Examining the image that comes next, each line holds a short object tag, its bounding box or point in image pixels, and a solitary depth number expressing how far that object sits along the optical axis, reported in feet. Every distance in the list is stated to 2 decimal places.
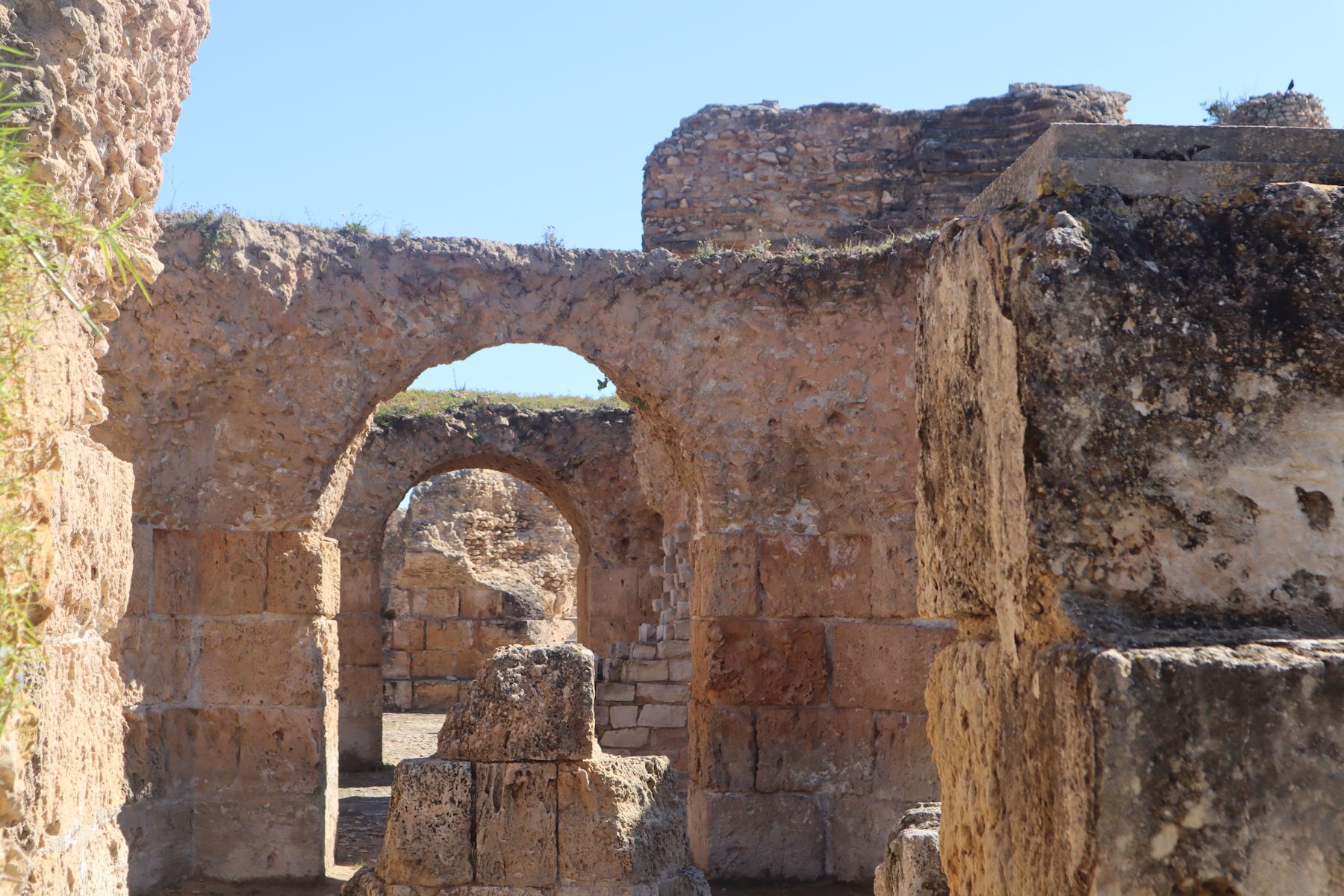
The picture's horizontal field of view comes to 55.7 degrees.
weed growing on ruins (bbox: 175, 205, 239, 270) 24.73
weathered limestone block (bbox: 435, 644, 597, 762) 17.74
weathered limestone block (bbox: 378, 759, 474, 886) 17.13
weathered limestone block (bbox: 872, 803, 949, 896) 10.33
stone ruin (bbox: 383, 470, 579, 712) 56.39
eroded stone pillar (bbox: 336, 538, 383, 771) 42.37
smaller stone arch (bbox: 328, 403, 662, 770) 42.70
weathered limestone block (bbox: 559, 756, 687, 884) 17.34
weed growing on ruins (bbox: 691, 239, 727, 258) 27.12
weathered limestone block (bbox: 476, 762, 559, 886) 17.26
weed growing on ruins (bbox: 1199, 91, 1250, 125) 39.88
